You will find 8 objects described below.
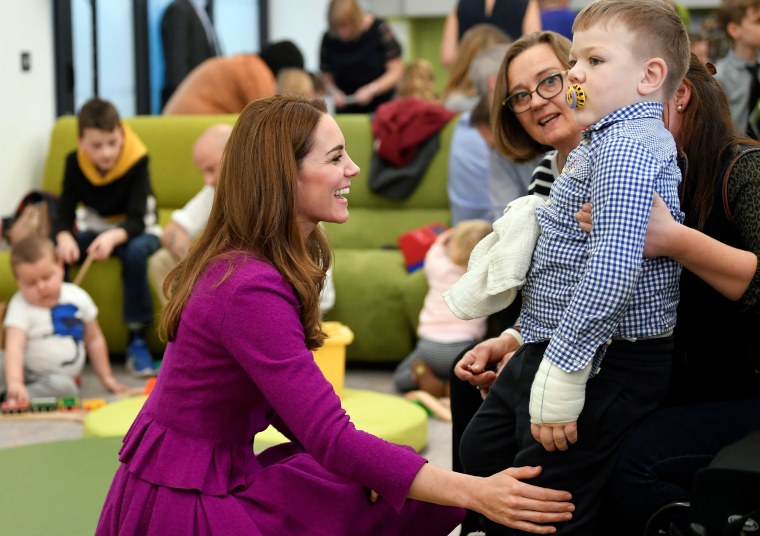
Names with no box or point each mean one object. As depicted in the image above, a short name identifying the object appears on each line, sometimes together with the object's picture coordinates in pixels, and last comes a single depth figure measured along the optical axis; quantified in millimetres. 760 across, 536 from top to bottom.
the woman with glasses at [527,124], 2352
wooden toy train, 4078
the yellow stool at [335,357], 3732
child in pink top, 4223
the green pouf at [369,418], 3354
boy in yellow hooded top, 4742
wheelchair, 1620
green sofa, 4605
